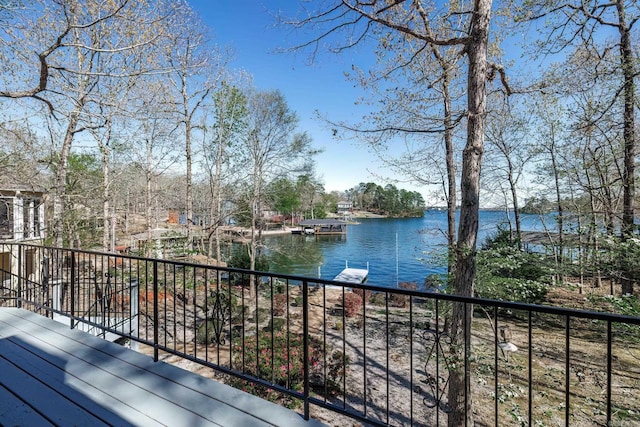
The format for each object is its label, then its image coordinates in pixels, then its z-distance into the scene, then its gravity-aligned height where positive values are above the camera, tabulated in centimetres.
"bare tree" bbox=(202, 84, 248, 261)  1164 +277
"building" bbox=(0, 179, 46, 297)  797 -22
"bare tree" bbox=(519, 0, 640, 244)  544 +327
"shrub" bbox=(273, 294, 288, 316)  983 -329
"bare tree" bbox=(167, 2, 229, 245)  967 +461
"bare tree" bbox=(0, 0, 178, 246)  411 +267
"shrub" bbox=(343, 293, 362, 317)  1110 -366
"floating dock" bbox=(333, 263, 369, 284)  1769 -381
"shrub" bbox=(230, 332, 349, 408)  427 -249
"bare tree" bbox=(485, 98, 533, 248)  995 +196
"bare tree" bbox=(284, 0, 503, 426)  384 +125
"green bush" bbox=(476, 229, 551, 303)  448 -102
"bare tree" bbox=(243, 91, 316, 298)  1279 +276
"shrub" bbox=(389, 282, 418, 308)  1229 -383
